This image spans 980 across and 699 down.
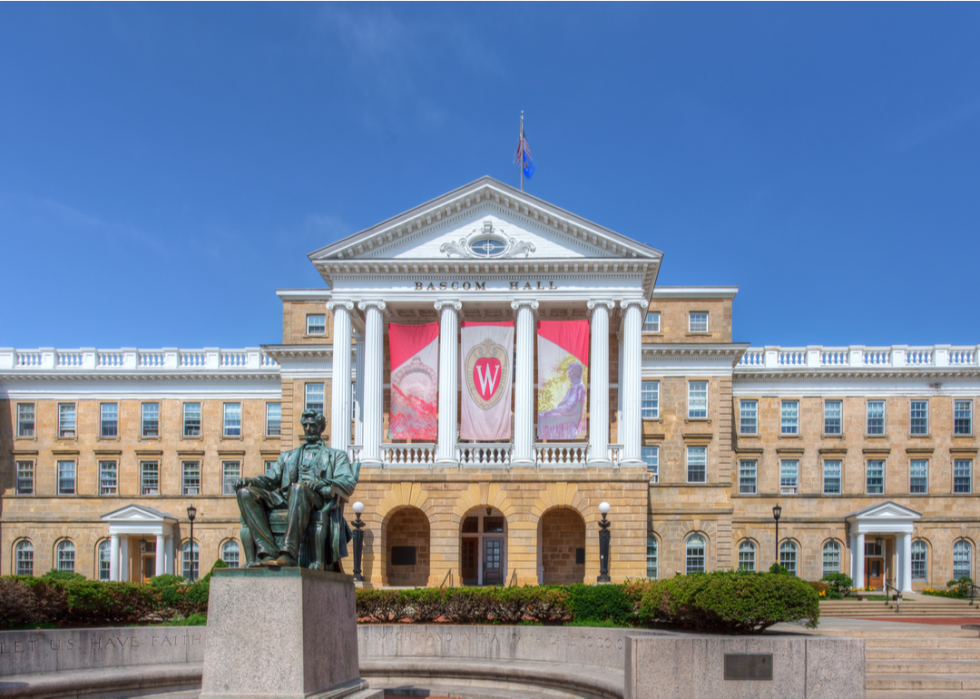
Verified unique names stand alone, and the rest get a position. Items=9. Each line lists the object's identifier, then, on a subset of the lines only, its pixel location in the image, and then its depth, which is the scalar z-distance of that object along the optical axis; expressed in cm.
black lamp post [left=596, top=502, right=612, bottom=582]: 3039
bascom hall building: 3694
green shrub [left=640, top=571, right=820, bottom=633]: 1471
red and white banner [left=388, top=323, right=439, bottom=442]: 3709
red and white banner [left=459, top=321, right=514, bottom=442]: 3666
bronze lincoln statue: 1056
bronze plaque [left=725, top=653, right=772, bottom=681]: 1134
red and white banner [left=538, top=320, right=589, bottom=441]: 3672
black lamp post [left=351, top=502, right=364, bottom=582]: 3353
